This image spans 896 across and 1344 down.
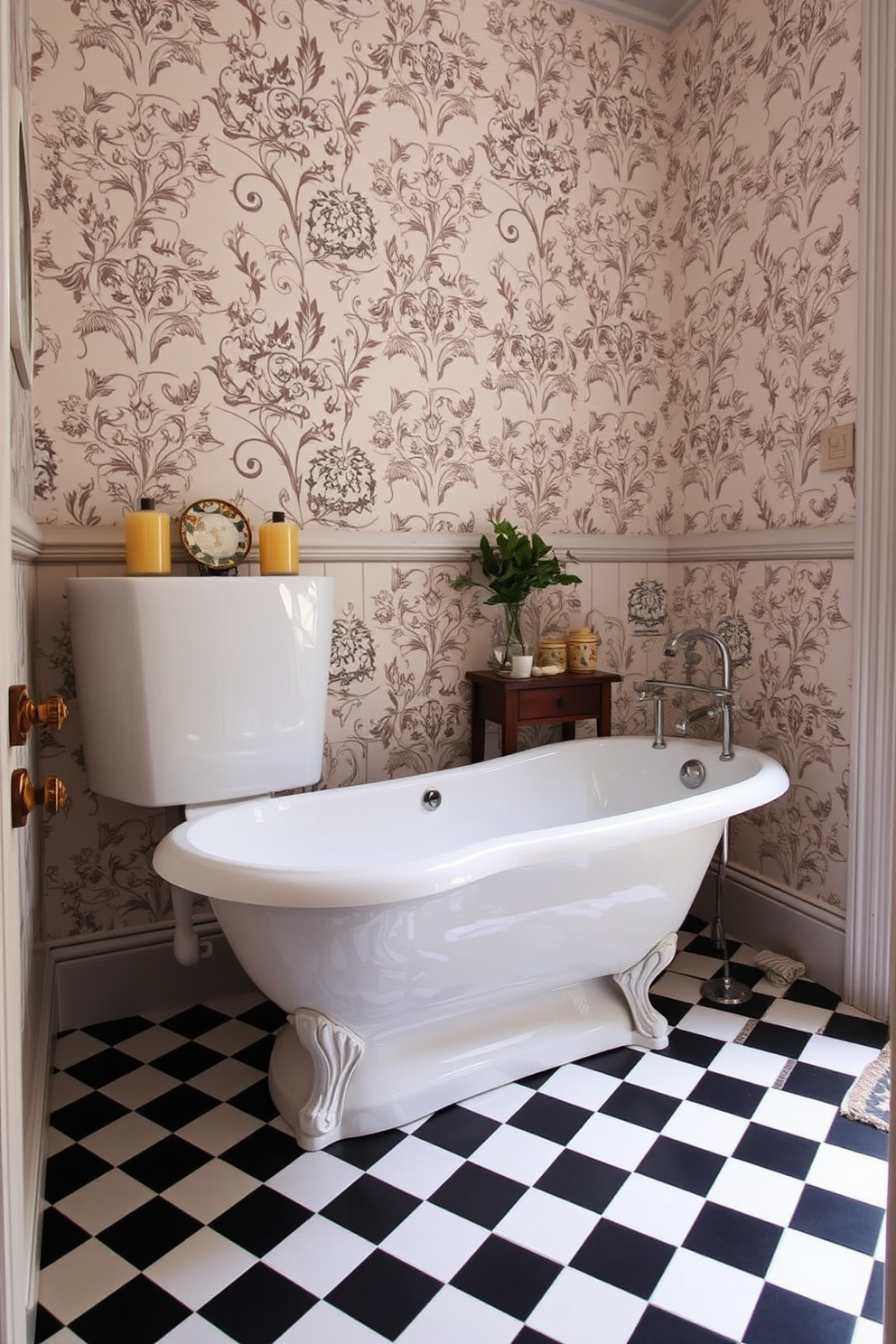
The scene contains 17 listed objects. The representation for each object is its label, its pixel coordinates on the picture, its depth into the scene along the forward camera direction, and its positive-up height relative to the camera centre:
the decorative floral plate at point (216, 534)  1.96 +0.26
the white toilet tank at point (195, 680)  1.72 -0.07
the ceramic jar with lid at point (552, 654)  2.39 -0.04
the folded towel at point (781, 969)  2.14 -0.84
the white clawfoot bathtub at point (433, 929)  1.42 -0.52
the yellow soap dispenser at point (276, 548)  1.94 +0.22
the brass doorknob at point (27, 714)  0.75 -0.06
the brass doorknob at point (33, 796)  0.75 -0.13
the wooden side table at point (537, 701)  2.26 -0.16
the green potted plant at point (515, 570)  2.26 +0.19
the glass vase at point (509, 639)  2.32 +0.01
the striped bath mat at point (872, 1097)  1.60 -0.90
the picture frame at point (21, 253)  1.34 +0.72
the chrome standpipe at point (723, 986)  2.05 -0.86
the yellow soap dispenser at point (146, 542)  1.80 +0.22
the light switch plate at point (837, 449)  2.03 +0.46
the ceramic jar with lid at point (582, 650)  2.43 -0.03
